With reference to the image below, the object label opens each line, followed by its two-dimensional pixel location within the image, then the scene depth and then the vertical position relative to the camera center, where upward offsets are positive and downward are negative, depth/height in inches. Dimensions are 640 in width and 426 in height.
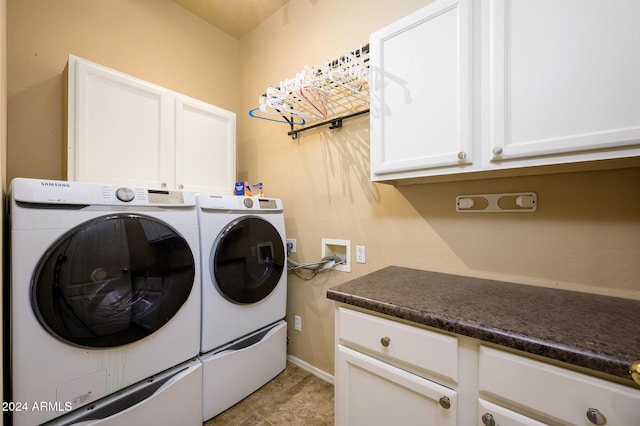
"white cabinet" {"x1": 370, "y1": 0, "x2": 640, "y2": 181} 31.0 +18.3
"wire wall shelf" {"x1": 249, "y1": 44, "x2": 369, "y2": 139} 54.6 +28.5
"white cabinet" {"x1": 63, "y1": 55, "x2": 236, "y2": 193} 52.7 +19.3
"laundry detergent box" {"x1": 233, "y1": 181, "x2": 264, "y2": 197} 79.6 +7.2
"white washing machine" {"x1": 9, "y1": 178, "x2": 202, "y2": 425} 37.4 -13.4
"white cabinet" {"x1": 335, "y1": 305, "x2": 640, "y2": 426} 24.5 -20.1
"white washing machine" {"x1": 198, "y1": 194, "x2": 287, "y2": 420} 59.1 -21.3
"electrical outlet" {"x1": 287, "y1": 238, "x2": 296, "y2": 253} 83.7 -10.8
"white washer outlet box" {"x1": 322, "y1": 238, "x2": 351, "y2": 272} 70.3 -10.9
